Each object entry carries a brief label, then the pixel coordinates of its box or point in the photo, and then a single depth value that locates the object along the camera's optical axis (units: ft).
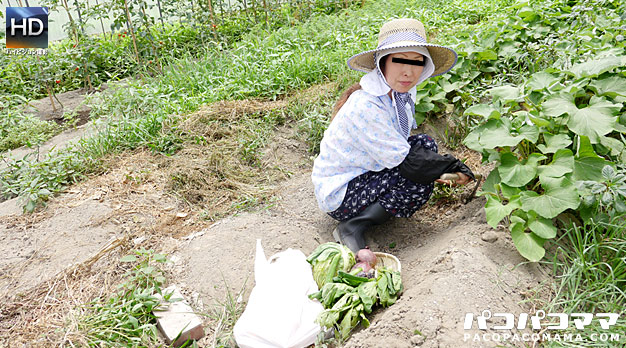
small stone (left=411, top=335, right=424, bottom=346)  5.90
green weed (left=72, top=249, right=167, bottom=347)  6.89
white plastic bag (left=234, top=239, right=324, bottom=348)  6.53
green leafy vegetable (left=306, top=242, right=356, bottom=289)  7.43
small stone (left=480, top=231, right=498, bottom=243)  7.48
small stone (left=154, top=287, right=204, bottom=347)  7.04
